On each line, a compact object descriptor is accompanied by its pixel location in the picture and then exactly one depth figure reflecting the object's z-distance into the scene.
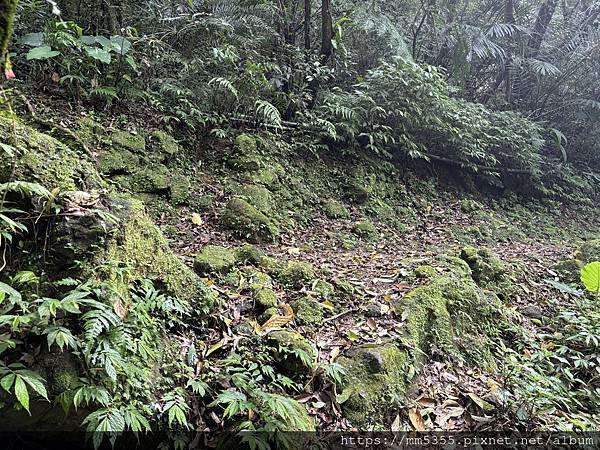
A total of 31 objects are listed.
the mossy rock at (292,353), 2.49
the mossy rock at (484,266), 4.85
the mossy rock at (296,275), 3.63
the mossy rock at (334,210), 5.96
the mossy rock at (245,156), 5.58
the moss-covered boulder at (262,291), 3.11
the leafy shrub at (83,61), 4.36
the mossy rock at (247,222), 4.60
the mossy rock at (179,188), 4.74
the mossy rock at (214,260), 3.43
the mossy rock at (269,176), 5.59
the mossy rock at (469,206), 7.72
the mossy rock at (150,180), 4.54
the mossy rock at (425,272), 3.97
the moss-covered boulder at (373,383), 2.42
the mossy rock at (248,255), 3.87
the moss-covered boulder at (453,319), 3.25
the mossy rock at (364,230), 5.70
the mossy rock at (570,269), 5.42
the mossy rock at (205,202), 4.84
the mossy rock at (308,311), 3.06
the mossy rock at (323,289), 3.48
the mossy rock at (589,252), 5.80
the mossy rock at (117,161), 4.38
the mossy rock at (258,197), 5.14
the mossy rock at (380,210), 6.42
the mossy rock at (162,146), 4.99
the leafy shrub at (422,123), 6.71
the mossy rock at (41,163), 2.23
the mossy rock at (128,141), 4.68
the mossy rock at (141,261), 2.21
